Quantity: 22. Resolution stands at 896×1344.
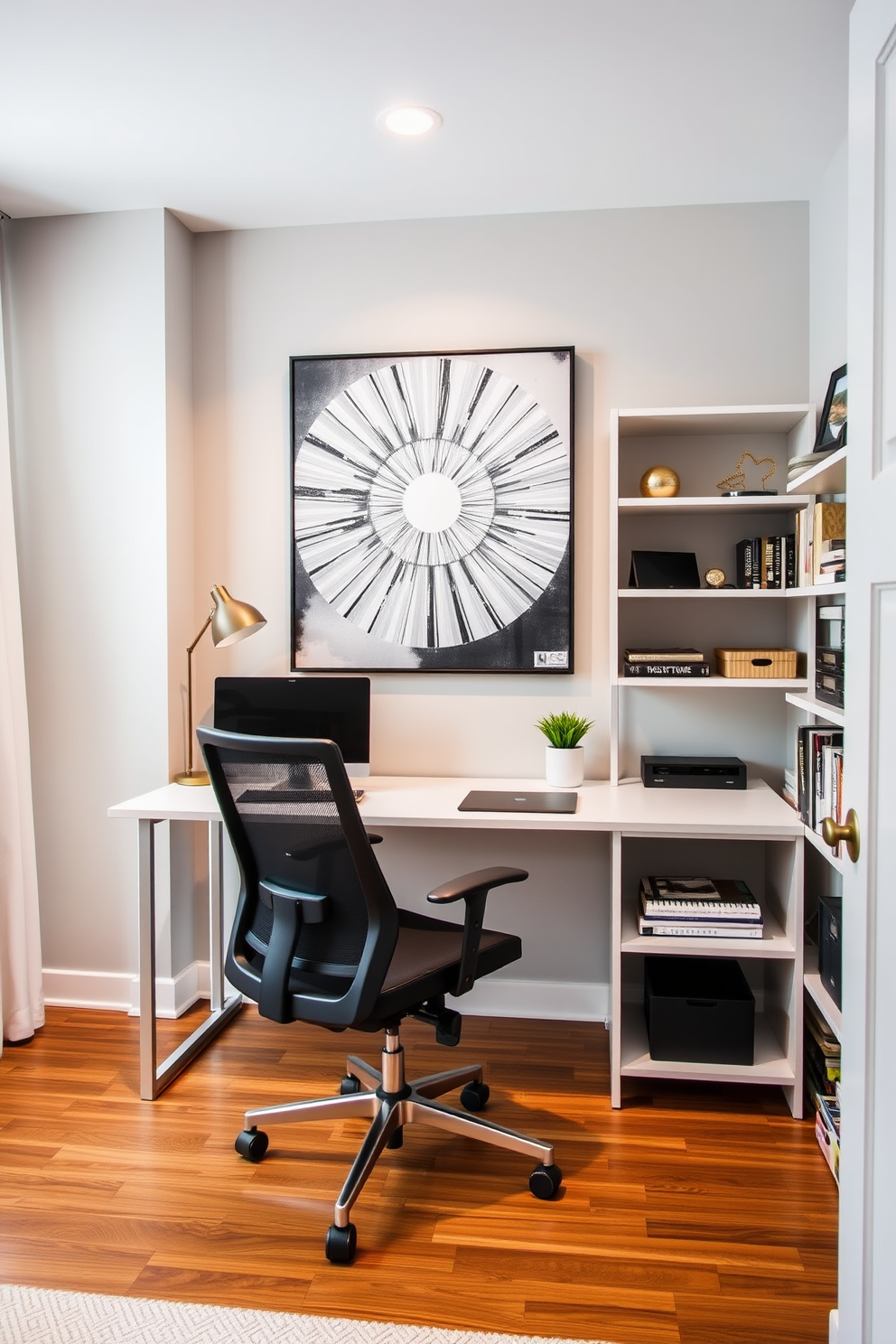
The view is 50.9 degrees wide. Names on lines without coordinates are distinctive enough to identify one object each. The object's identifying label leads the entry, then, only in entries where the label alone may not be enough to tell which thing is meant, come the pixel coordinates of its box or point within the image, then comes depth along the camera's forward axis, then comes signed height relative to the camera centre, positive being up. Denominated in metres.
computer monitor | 2.80 -0.23
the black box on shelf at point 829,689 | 2.23 -0.15
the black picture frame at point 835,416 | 2.33 +0.55
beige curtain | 2.79 -0.56
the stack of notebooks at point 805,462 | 2.38 +0.43
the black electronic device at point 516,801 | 2.51 -0.47
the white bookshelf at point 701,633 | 2.77 -0.01
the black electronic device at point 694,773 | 2.75 -0.42
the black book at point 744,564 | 2.71 +0.19
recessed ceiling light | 2.34 +1.29
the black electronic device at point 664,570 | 2.77 +0.18
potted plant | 2.78 -0.36
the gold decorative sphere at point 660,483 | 2.74 +0.43
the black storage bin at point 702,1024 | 2.44 -1.03
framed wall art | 2.93 +0.38
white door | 1.11 -0.08
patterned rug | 1.67 -1.25
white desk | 2.38 -0.48
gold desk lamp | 2.73 +0.04
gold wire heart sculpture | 2.86 +0.45
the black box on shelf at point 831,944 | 2.15 -0.74
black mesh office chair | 1.87 -0.63
